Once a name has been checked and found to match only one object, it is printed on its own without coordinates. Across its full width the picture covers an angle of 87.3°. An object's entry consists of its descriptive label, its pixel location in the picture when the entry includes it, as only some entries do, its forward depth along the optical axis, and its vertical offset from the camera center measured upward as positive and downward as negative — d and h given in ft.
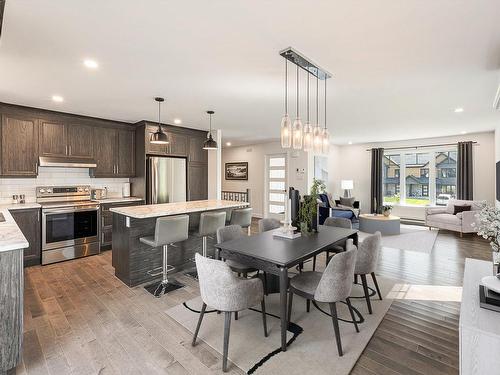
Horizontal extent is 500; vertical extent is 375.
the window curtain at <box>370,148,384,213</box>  27.66 +0.94
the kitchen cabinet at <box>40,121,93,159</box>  14.89 +2.64
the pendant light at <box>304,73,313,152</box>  9.75 +1.80
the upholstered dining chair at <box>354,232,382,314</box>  8.88 -2.52
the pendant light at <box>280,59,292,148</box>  9.12 +1.85
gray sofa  19.75 -2.68
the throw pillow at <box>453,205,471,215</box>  20.84 -2.01
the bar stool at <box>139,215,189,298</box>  10.34 -2.21
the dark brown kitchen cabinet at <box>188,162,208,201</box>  20.02 +0.23
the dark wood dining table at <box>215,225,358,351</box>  6.87 -2.02
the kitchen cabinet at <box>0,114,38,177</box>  13.64 +2.05
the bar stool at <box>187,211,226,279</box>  12.01 -1.83
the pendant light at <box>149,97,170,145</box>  12.92 +2.32
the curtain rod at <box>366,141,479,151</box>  22.45 +3.64
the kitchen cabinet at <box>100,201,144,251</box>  15.95 -2.55
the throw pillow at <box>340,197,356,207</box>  26.30 -1.83
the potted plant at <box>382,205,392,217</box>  22.04 -2.23
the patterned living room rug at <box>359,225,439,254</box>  17.13 -4.05
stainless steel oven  13.85 -2.25
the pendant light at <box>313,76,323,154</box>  9.96 +1.69
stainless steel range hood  14.67 +1.31
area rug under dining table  6.54 -4.47
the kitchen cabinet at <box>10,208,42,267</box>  13.17 -2.39
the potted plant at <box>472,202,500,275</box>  5.93 -0.96
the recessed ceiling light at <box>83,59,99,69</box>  8.70 +4.08
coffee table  20.76 -3.26
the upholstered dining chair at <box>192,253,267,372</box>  6.40 -2.65
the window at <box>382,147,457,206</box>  24.58 +0.81
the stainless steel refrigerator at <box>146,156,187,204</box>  17.63 +0.29
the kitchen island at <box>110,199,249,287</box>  11.19 -2.66
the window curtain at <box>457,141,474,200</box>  22.47 +1.03
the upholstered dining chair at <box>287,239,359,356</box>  6.84 -2.68
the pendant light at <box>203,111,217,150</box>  15.39 +2.38
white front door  27.48 -0.01
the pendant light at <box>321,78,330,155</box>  10.16 +1.69
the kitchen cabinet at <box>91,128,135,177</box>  16.94 +2.12
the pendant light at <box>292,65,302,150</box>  9.34 +1.82
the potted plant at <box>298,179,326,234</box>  9.94 -1.05
